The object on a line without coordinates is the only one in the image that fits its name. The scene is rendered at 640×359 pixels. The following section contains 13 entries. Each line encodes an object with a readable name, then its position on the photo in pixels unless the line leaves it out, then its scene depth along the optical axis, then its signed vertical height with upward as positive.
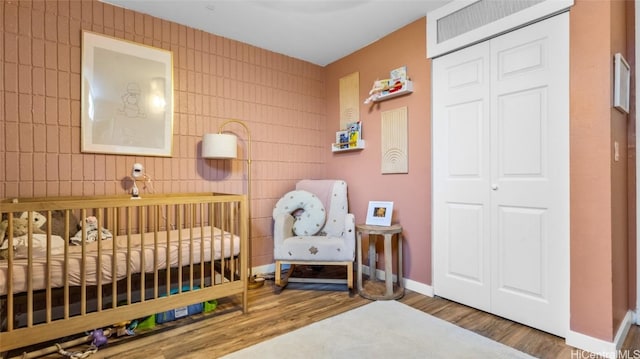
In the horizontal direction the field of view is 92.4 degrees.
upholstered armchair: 2.57 -0.46
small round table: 2.50 -0.77
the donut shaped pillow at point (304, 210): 2.93 -0.29
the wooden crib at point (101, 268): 1.61 -0.53
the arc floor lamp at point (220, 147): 2.59 +0.28
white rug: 1.68 -0.96
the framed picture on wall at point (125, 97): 2.32 +0.66
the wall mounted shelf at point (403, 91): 2.62 +0.77
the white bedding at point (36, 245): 1.75 -0.39
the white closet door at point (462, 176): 2.19 +0.02
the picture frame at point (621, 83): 1.66 +0.55
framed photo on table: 2.72 -0.31
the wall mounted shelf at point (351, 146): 3.13 +0.35
